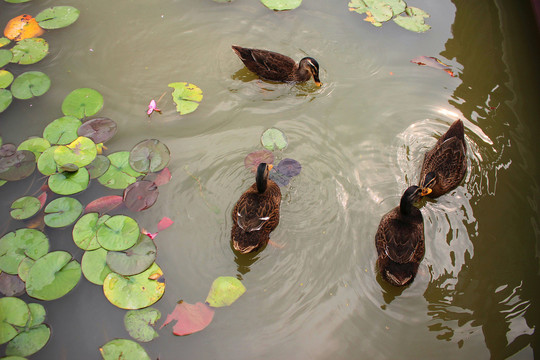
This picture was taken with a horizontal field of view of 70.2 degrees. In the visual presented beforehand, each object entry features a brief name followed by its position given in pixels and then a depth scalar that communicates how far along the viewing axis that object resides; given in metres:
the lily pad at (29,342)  3.58
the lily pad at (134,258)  3.95
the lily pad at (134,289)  3.81
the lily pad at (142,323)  3.75
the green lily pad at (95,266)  3.91
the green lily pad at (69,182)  4.40
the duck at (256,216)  4.09
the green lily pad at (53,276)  3.82
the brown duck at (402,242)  4.04
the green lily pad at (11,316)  3.60
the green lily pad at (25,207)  4.24
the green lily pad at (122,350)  3.61
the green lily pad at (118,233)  4.05
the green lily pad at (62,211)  4.20
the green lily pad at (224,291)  3.95
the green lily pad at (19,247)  3.96
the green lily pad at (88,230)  4.06
